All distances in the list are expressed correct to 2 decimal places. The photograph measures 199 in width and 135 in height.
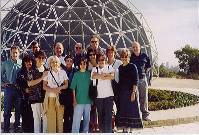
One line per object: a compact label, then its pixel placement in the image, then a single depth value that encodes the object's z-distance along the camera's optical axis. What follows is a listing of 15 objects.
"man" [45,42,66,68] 5.51
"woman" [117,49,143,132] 5.43
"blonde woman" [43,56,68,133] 5.42
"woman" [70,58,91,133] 5.42
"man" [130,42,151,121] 5.72
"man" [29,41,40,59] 5.58
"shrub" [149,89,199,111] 6.89
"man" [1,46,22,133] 5.67
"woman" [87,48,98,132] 5.44
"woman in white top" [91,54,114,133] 5.45
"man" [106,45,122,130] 5.50
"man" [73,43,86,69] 5.52
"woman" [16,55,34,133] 5.45
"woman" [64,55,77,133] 5.46
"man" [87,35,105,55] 5.51
